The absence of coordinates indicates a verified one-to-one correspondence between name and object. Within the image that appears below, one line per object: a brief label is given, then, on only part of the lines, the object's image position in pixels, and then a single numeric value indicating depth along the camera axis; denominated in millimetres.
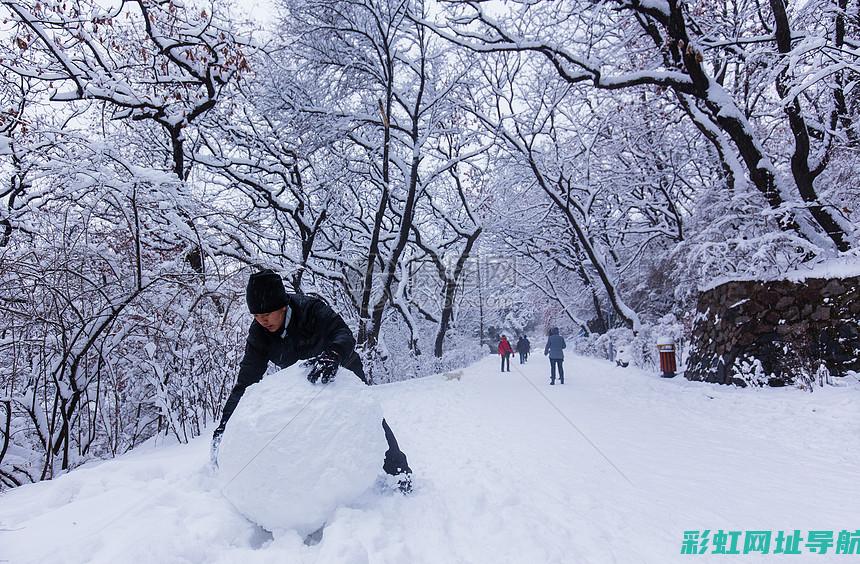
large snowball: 2590
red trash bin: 11641
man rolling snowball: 3184
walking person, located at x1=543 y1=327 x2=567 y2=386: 13016
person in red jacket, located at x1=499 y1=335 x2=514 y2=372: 21016
